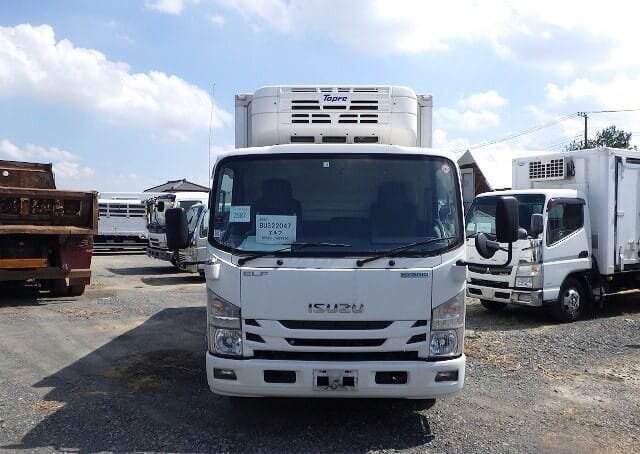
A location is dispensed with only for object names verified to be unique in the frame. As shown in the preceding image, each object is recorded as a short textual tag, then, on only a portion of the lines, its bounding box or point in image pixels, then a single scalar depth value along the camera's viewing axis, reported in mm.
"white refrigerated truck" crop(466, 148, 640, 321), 9852
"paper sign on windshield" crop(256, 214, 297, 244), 4770
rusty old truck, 10992
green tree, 51594
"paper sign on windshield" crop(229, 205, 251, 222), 4902
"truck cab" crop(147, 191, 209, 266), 17703
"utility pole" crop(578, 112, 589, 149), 45188
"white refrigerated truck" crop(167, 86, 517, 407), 4520
